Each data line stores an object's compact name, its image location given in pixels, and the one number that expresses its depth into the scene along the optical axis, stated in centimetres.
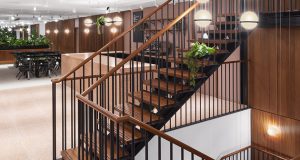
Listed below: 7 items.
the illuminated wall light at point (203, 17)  377
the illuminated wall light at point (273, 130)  508
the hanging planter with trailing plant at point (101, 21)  847
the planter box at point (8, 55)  1247
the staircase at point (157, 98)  239
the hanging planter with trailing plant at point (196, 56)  361
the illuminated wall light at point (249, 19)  356
